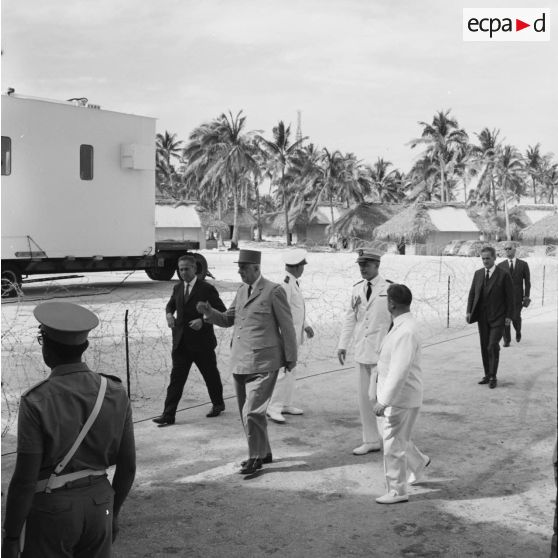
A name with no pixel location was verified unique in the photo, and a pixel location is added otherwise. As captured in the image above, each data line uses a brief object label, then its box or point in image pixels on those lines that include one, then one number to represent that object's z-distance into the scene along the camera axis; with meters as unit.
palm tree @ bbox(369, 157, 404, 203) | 76.81
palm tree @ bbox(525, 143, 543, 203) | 80.53
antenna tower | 83.14
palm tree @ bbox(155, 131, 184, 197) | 73.19
